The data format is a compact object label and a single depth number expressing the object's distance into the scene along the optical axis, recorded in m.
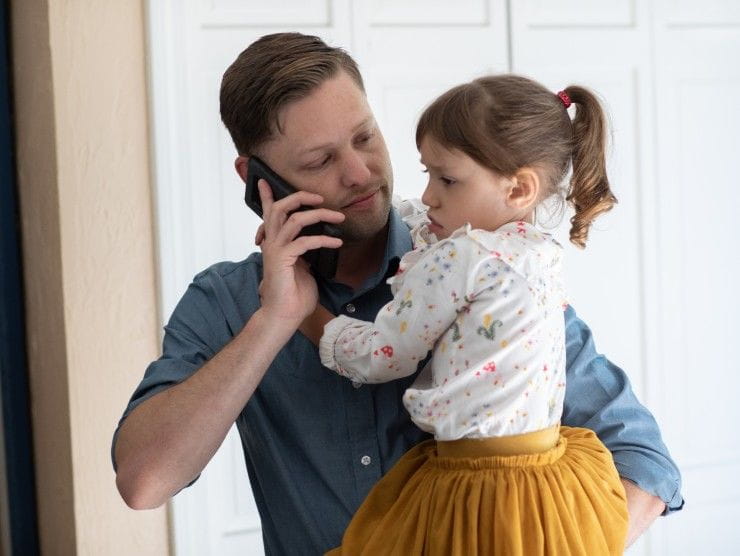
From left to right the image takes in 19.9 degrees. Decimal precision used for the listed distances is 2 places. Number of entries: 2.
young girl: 2.10
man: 2.24
